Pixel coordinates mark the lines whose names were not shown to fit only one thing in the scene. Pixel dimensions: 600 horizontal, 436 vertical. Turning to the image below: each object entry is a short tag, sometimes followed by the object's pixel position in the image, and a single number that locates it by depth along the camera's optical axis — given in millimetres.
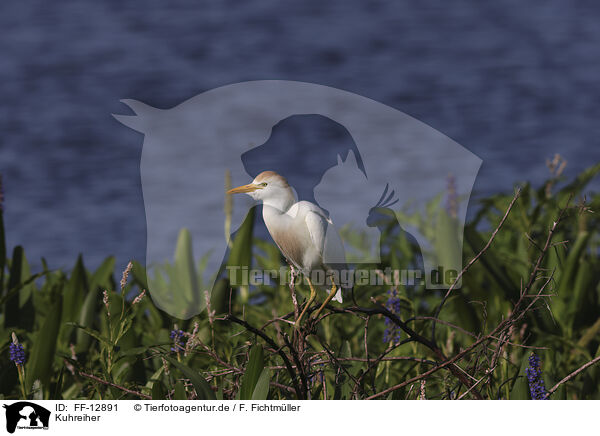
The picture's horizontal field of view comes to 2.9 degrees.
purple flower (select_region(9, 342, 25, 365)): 23395
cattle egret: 23022
